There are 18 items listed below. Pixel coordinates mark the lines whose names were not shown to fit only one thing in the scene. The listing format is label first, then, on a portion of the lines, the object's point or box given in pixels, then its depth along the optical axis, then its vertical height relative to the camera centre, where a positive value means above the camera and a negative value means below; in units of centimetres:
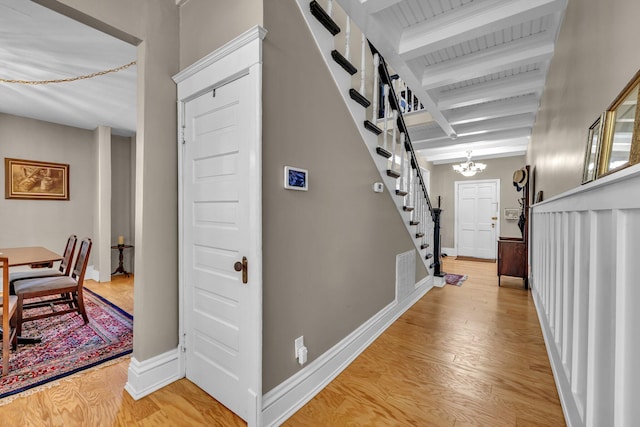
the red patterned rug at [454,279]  445 -113
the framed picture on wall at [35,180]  402 +45
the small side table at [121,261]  493 -92
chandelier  597 +94
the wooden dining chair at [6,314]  190 -74
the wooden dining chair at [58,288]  247 -74
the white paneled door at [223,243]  146 -20
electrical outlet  170 -82
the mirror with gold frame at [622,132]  94 +31
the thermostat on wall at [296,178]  160 +19
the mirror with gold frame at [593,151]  130 +31
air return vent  304 -73
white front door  692 -16
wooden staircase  191 +84
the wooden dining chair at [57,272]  287 -69
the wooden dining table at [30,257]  243 -46
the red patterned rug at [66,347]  198 -118
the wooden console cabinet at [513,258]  413 -70
